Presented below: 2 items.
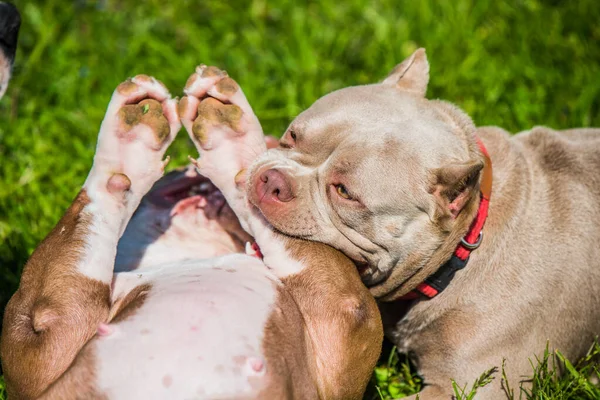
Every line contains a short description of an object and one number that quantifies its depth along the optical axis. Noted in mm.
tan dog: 4004
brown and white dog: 3387
